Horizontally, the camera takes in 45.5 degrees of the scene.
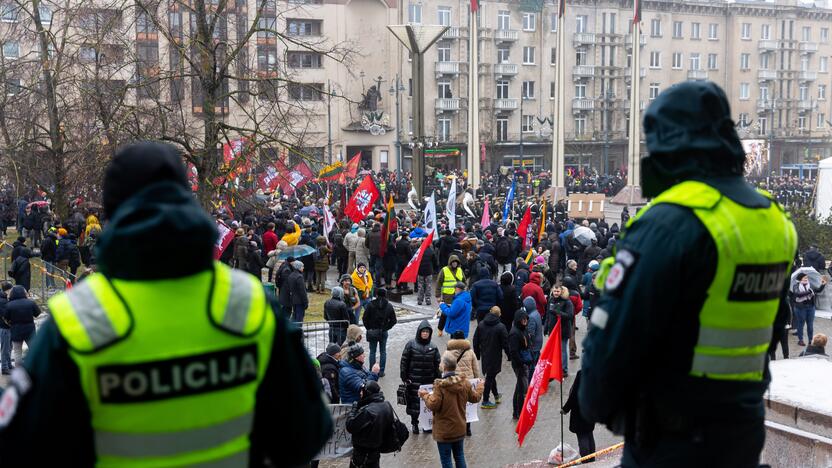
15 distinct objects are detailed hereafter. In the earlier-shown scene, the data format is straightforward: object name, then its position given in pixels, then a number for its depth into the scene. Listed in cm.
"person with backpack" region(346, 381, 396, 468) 879
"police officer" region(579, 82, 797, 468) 264
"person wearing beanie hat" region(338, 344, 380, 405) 1014
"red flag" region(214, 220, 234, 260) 1672
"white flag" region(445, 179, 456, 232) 2402
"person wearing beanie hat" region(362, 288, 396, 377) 1431
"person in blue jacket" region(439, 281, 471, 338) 1461
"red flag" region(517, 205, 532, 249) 2270
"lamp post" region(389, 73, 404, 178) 6259
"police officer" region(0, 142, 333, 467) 209
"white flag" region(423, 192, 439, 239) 2203
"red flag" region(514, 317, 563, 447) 974
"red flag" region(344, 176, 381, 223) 2394
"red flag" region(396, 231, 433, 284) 1833
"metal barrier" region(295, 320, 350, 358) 1529
